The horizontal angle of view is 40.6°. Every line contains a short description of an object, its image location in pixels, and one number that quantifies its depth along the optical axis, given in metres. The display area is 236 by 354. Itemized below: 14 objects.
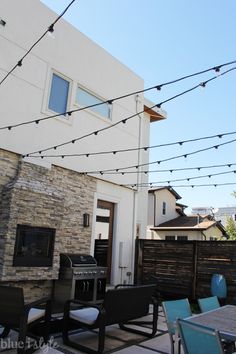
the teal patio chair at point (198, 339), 2.63
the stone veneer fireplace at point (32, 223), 6.01
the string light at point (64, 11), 2.90
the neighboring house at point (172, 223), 19.19
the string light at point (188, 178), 6.88
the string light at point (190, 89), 3.47
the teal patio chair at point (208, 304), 4.21
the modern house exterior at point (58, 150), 6.41
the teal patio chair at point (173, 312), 3.75
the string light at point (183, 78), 3.36
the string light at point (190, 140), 4.92
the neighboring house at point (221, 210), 30.81
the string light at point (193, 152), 5.24
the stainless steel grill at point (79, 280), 6.80
